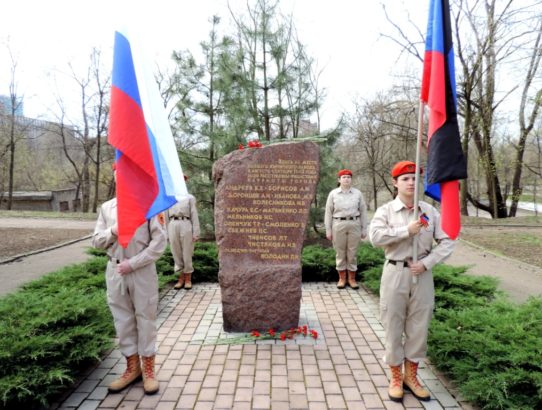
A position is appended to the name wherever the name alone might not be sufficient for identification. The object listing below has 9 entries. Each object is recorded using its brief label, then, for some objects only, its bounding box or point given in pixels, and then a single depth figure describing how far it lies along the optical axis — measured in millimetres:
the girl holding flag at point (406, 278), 3350
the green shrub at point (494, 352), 3076
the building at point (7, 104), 26250
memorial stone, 4883
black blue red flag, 3260
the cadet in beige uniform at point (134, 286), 3447
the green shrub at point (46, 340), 3152
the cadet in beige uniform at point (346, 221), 6812
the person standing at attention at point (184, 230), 6902
